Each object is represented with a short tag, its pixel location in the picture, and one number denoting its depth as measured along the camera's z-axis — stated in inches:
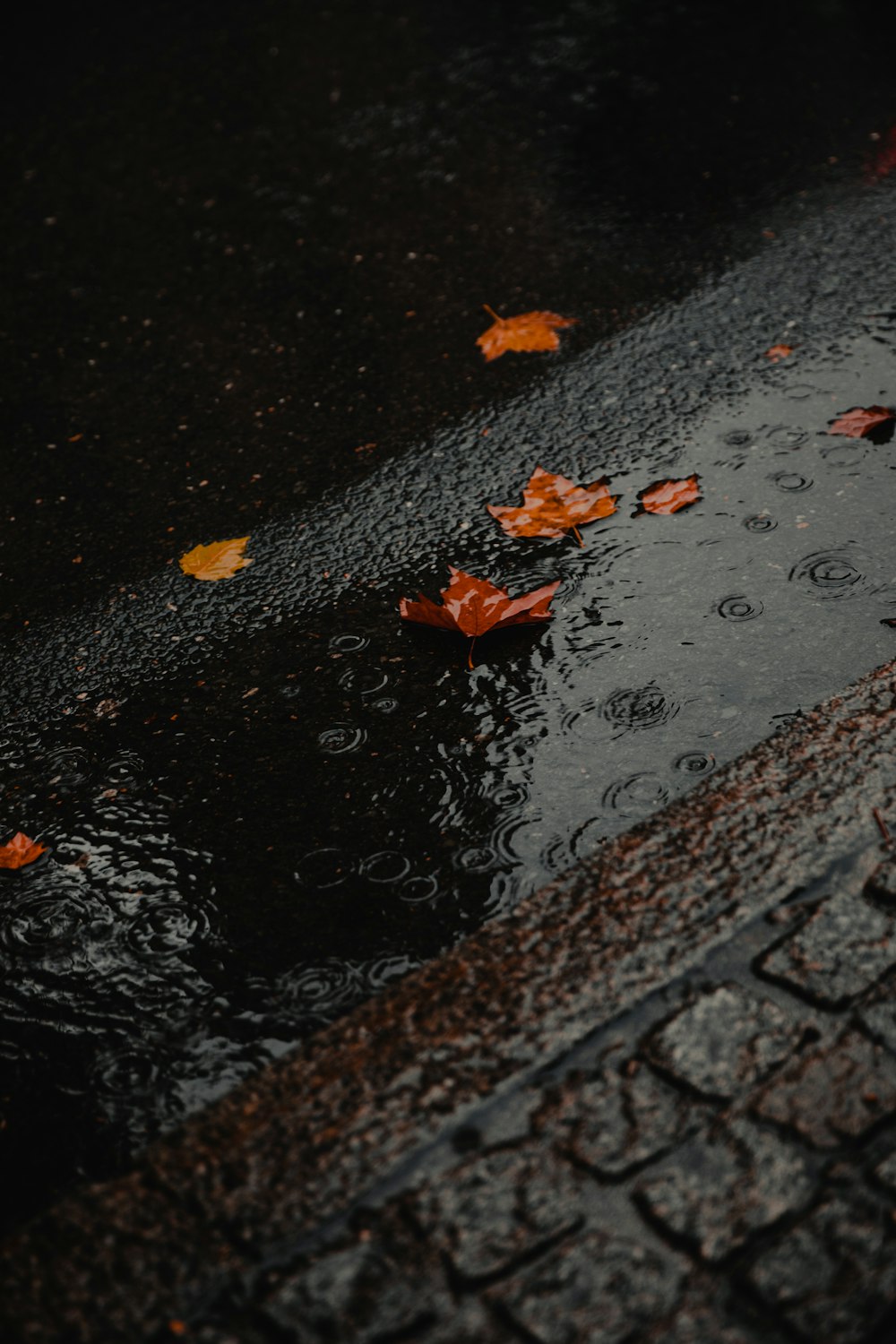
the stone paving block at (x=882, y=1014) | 122.9
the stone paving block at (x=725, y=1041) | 122.6
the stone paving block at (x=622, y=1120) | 121.3
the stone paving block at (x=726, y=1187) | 119.7
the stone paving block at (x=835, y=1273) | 117.9
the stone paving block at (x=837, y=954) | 124.1
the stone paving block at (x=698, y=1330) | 117.9
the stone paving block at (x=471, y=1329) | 118.5
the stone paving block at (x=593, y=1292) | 118.4
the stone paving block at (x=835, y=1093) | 121.2
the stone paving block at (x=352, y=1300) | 119.0
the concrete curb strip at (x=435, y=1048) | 121.0
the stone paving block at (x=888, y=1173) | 120.0
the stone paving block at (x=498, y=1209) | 119.9
